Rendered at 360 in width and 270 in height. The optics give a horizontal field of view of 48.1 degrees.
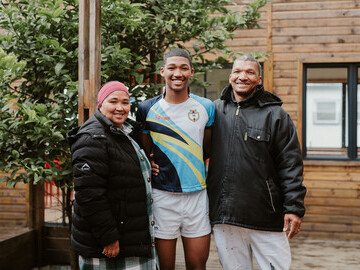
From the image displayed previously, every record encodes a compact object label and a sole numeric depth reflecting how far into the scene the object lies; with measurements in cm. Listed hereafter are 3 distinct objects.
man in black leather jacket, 271
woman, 237
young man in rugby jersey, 280
